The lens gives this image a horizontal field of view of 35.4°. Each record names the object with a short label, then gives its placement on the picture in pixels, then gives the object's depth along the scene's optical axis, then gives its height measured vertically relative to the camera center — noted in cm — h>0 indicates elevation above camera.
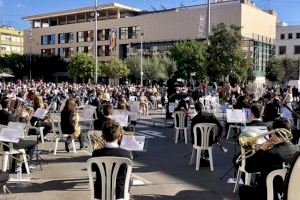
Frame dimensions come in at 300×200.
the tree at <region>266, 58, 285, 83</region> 6862 +209
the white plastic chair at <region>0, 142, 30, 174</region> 898 -133
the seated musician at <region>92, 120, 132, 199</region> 630 -91
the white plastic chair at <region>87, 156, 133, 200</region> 622 -114
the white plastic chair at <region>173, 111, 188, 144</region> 1447 -116
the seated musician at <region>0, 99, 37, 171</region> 932 -116
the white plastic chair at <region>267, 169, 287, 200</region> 559 -115
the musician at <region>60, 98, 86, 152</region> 1218 -91
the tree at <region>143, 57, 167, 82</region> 6694 +215
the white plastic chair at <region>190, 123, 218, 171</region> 1009 -112
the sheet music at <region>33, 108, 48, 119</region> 1238 -74
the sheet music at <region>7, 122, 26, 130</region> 852 -73
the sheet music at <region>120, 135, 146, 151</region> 733 -91
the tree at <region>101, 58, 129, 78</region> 7150 +245
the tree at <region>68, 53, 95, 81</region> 7575 +317
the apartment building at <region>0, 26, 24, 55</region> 12469 +1216
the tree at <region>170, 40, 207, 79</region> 5936 +347
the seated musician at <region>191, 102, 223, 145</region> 1069 -79
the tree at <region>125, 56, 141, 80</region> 7075 +289
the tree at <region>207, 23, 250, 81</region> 3225 +220
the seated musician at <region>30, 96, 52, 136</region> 1348 -111
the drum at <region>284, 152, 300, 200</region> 413 -84
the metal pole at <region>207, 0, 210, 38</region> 2848 +425
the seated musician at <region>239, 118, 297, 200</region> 600 -100
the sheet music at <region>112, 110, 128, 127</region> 1112 -79
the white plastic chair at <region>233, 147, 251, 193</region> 756 -153
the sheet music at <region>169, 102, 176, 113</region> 1861 -84
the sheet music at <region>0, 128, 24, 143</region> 813 -86
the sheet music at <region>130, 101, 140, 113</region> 1519 -73
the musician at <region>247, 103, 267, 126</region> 961 -64
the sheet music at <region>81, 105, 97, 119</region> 1353 -78
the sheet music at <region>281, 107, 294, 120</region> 1248 -76
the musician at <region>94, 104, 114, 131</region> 1069 -61
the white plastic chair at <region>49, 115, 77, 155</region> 1233 -138
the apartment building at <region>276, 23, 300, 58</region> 7912 +743
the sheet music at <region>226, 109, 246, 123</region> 1180 -78
